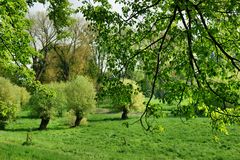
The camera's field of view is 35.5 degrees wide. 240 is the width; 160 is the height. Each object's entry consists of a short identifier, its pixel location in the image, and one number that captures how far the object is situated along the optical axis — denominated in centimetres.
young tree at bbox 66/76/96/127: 4666
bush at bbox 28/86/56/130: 4344
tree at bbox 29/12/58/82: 6806
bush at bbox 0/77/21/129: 4208
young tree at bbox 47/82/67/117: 4547
